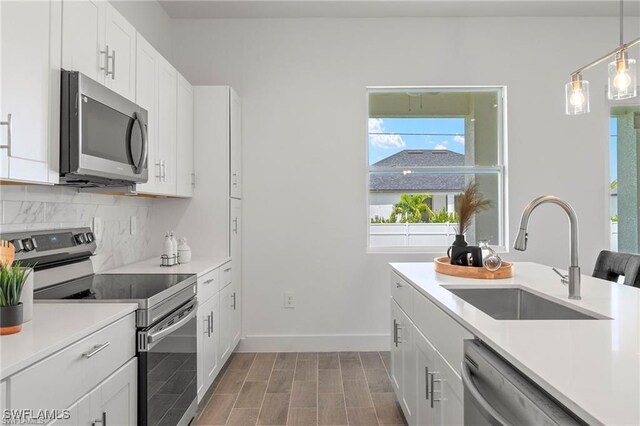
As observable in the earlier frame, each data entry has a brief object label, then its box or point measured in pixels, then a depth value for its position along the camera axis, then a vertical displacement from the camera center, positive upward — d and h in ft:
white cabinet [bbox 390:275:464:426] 4.51 -2.16
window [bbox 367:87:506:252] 12.02 +1.74
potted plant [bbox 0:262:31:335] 3.65 -0.79
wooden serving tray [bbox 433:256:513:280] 6.27 -0.89
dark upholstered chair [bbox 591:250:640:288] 7.32 -0.98
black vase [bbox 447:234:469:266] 6.85 -0.59
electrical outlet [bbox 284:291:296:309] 11.50 -2.44
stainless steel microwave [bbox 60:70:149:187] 5.07 +1.19
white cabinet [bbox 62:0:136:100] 5.24 +2.62
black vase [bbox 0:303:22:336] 3.64 -0.97
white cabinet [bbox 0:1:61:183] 4.15 +1.45
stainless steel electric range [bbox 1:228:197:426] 5.26 -1.20
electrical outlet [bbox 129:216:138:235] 9.09 -0.19
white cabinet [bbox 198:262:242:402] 7.68 -2.40
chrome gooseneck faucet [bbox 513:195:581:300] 4.83 -0.33
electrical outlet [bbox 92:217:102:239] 7.56 -0.20
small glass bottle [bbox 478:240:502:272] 6.29 -0.71
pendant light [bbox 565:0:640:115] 5.73 +2.13
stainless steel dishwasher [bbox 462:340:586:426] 2.55 -1.35
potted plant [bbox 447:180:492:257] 7.32 +0.19
